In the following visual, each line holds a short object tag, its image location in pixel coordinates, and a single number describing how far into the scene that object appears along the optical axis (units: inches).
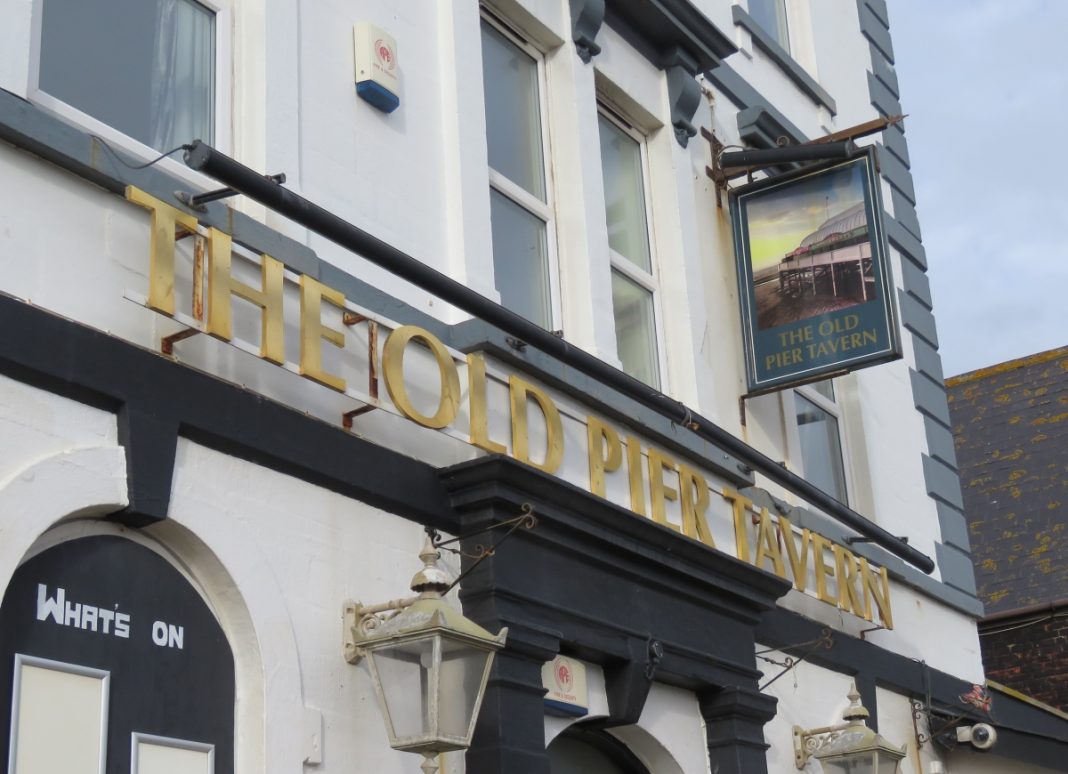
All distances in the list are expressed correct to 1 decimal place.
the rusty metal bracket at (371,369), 275.7
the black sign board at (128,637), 217.8
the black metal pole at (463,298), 247.1
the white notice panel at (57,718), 211.5
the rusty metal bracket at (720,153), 433.4
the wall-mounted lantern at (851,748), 372.5
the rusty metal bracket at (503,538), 283.0
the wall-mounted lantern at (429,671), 243.9
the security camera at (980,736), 460.4
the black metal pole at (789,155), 419.2
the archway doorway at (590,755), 329.4
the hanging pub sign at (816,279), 404.2
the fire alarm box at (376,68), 312.3
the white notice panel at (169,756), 226.4
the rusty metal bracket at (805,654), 378.3
